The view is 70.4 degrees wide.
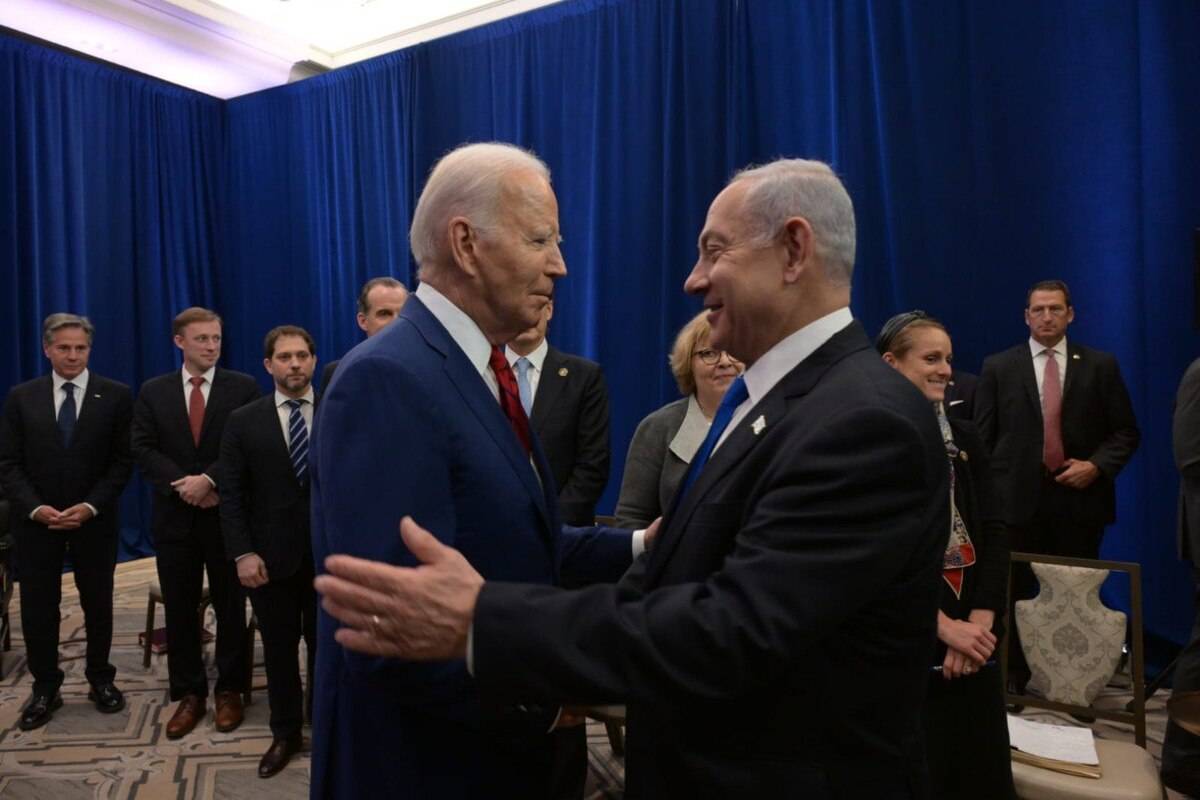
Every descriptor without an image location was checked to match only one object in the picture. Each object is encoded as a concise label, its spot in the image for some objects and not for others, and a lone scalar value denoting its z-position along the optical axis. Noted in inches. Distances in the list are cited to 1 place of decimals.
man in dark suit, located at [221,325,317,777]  124.5
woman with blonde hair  106.6
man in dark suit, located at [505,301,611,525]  126.0
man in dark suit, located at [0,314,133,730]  141.6
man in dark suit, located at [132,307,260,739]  140.4
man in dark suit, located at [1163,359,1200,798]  108.0
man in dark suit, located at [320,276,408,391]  133.3
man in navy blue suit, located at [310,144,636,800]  42.7
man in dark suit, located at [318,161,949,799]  37.0
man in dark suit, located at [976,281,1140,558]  154.7
